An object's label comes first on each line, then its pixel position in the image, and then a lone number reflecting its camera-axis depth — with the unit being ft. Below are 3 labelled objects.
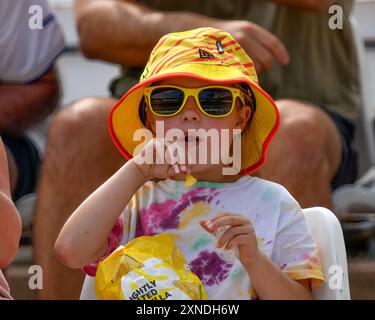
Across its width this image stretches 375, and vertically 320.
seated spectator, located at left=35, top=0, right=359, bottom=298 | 16.38
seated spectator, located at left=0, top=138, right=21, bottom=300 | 12.29
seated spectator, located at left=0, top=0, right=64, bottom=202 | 18.08
